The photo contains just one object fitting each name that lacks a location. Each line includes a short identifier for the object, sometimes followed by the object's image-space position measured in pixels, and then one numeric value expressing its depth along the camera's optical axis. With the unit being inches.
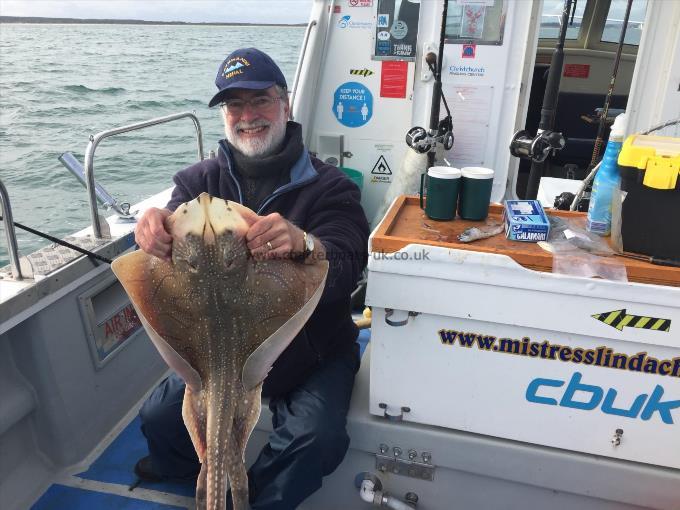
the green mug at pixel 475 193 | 73.5
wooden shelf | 61.6
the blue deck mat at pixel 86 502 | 91.8
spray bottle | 66.9
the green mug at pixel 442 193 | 73.7
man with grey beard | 78.8
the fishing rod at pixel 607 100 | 117.5
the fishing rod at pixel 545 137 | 95.5
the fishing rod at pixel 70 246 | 88.2
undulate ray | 57.6
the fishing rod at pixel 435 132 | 122.8
